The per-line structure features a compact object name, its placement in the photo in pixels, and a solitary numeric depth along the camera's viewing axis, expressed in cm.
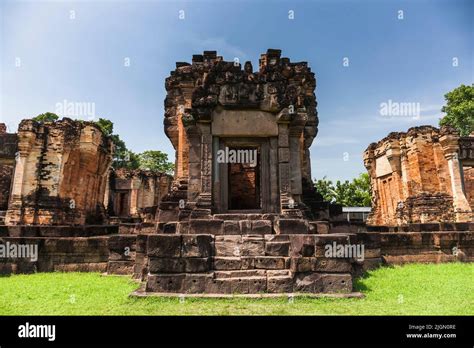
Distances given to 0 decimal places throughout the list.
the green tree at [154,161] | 3953
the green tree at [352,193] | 3331
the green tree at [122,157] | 3638
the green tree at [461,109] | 2873
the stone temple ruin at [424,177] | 1264
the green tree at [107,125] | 3306
